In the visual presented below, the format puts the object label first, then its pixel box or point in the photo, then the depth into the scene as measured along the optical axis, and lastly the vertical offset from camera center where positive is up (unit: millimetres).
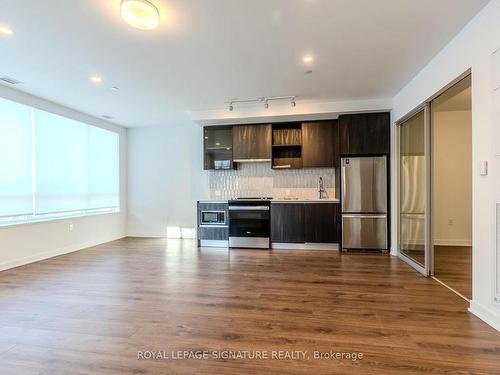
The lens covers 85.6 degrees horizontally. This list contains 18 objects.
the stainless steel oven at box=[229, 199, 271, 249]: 5352 -746
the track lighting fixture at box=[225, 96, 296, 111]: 4594 +1511
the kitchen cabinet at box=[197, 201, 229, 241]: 5523 -851
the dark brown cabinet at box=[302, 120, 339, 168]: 5301 +831
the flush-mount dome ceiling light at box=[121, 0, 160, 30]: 2127 +1407
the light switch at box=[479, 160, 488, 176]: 2332 +151
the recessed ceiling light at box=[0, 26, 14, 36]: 2566 +1515
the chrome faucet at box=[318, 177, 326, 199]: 5684 -67
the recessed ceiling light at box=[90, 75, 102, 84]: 3693 +1510
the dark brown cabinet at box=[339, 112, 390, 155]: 4836 +944
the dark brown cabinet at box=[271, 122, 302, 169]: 5555 +840
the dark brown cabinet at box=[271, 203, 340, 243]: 5109 -705
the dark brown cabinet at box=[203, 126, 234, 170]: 5789 +867
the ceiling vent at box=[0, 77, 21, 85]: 3748 +1519
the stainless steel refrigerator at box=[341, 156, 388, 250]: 4867 -315
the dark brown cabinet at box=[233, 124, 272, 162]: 5512 +913
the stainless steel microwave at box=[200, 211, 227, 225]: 5547 -650
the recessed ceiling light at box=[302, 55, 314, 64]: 3184 +1519
